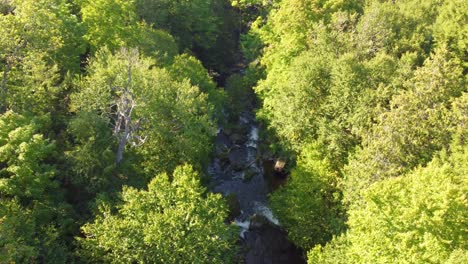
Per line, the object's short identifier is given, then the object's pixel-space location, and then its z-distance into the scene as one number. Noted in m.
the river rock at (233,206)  38.69
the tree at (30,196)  22.69
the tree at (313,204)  31.95
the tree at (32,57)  29.85
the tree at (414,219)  21.47
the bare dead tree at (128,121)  31.12
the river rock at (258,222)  37.41
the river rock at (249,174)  44.84
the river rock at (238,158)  46.97
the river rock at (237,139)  51.22
